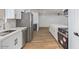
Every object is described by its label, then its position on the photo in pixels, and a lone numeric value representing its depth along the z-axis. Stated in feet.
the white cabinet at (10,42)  3.38
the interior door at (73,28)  3.25
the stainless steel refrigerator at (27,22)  9.22
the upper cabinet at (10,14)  6.94
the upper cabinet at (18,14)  7.85
